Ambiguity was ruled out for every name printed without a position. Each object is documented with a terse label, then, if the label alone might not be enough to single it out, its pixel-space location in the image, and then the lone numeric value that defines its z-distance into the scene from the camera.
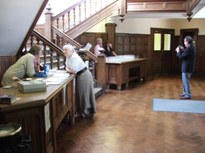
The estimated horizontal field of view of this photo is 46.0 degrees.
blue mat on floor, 5.00
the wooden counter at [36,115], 2.16
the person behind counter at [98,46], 7.46
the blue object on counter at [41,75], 3.48
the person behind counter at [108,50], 8.19
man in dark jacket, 5.66
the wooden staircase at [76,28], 4.80
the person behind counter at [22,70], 3.38
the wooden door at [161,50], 10.40
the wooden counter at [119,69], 6.90
